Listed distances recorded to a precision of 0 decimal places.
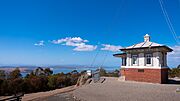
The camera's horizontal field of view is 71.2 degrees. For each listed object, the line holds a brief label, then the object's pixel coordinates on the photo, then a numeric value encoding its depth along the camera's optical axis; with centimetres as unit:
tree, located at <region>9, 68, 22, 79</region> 2842
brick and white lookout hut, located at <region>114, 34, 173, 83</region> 1218
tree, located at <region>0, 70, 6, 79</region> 2671
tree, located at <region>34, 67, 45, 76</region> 3325
